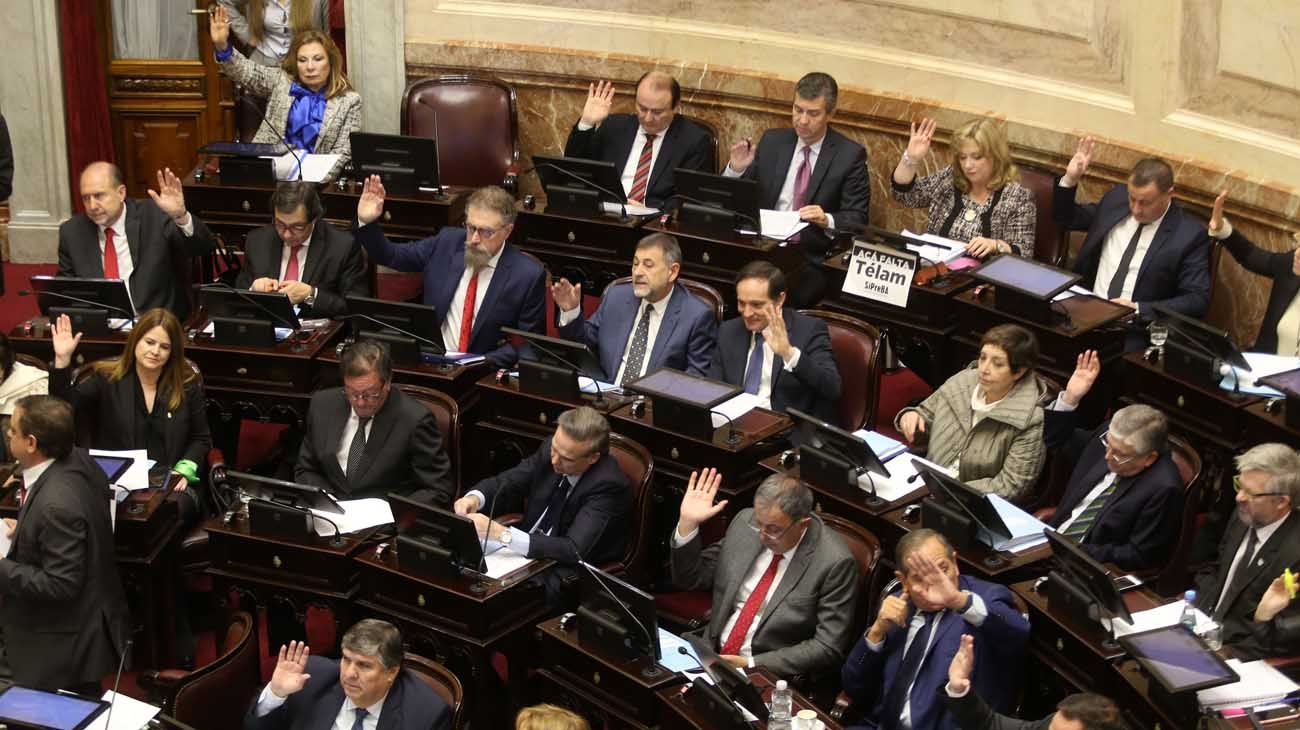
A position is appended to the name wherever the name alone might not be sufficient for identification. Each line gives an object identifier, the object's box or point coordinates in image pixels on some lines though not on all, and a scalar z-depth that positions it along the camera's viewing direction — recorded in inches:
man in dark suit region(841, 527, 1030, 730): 413.4
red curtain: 723.4
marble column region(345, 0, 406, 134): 732.0
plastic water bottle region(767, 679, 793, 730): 394.3
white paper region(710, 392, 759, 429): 507.8
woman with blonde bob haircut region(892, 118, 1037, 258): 594.2
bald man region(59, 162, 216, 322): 594.2
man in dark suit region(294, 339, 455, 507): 507.5
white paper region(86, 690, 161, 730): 402.3
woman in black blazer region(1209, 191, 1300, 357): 520.1
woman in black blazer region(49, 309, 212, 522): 517.7
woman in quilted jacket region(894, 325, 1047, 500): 488.1
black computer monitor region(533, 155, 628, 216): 616.1
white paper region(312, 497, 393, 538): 475.8
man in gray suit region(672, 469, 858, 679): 439.5
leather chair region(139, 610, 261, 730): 389.4
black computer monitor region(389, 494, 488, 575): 442.5
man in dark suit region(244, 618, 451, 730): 405.1
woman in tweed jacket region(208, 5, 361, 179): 679.7
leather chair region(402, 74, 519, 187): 713.0
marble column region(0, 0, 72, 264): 717.3
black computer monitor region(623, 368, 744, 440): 494.6
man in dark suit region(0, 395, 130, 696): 445.1
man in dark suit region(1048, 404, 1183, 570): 448.8
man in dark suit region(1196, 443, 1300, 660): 419.5
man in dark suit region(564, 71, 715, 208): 659.4
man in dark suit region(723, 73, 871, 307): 632.4
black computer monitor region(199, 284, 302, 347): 551.2
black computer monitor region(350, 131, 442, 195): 633.0
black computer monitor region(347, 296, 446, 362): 545.3
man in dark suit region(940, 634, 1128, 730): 395.5
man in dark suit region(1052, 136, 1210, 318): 549.6
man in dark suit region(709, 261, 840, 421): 526.9
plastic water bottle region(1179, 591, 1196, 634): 406.4
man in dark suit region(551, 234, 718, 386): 555.8
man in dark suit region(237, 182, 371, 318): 587.8
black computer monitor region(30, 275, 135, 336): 555.8
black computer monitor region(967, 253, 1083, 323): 527.5
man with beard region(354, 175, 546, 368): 585.6
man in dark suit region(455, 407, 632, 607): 461.4
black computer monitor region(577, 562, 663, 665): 414.3
